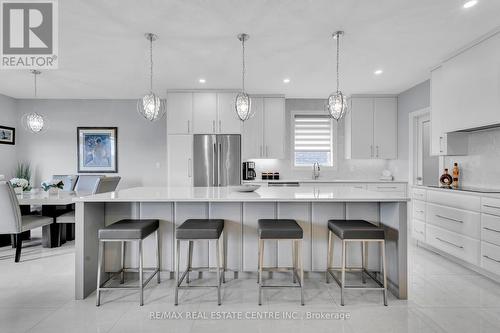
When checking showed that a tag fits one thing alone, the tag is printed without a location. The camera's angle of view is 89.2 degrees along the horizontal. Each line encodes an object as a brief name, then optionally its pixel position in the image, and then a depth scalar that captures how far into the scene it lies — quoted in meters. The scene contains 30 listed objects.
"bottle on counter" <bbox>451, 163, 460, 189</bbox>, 3.39
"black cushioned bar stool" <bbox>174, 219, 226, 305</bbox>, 2.04
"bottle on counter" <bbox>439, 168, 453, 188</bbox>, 3.45
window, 5.32
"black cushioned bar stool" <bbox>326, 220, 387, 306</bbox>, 2.03
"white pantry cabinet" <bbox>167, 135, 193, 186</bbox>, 4.62
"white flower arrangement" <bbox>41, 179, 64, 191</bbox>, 3.56
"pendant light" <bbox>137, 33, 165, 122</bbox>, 2.79
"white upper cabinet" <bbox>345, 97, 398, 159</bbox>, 4.90
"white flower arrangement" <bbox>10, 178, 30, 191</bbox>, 3.42
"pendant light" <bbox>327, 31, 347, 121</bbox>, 2.65
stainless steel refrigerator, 4.61
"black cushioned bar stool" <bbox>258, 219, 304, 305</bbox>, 2.03
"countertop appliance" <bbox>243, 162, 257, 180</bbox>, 5.02
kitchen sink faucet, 5.24
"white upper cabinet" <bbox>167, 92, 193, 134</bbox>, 4.69
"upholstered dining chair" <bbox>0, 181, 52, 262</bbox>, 2.83
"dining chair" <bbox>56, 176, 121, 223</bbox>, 3.46
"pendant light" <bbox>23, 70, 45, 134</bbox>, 3.98
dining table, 3.22
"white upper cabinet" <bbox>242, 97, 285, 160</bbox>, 4.84
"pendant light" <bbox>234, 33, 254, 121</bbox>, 2.81
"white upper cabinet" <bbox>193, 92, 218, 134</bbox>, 4.70
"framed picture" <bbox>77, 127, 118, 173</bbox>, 5.41
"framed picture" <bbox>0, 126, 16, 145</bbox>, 5.04
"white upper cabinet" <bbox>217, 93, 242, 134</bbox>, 4.70
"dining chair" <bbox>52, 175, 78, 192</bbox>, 4.37
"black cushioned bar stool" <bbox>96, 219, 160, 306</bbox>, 2.03
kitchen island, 2.48
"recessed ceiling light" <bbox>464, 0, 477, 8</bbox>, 2.20
